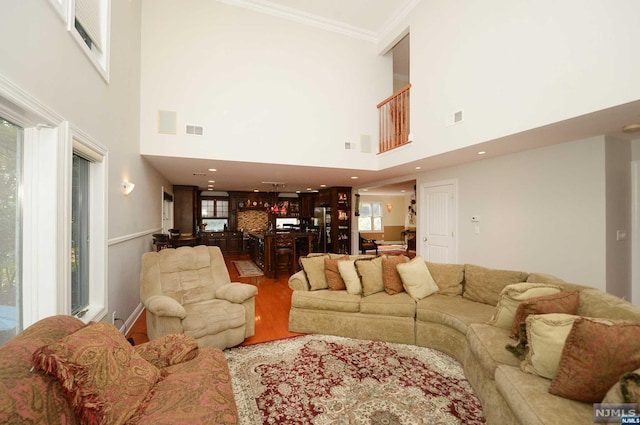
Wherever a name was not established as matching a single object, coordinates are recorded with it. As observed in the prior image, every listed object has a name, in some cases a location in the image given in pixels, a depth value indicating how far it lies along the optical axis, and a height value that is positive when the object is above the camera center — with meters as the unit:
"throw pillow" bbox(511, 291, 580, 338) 1.90 -0.68
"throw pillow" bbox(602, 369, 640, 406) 1.08 -0.75
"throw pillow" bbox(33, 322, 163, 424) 1.05 -0.73
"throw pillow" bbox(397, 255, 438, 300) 3.14 -0.82
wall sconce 3.33 +0.32
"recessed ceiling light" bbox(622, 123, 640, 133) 2.84 +0.92
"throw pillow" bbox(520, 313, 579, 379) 1.53 -0.77
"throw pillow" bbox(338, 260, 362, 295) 3.30 -0.82
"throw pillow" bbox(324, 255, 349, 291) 3.44 -0.83
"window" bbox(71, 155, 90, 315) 2.39 -0.21
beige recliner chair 2.52 -0.92
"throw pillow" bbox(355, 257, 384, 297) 3.30 -0.80
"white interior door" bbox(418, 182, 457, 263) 5.18 -0.20
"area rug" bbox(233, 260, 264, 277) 6.65 -1.55
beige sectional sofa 1.46 -1.02
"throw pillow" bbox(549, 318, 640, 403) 1.27 -0.72
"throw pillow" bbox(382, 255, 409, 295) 3.26 -0.81
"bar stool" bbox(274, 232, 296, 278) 6.21 -0.84
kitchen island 6.36 -0.93
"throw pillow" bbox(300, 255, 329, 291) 3.47 -0.79
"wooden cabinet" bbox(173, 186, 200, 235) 8.44 +0.12
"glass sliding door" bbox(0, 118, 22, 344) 1.62 -0.12
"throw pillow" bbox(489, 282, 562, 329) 2.19 -0.71
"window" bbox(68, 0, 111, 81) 2.10 +1.65
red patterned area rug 1.92 -1.47
